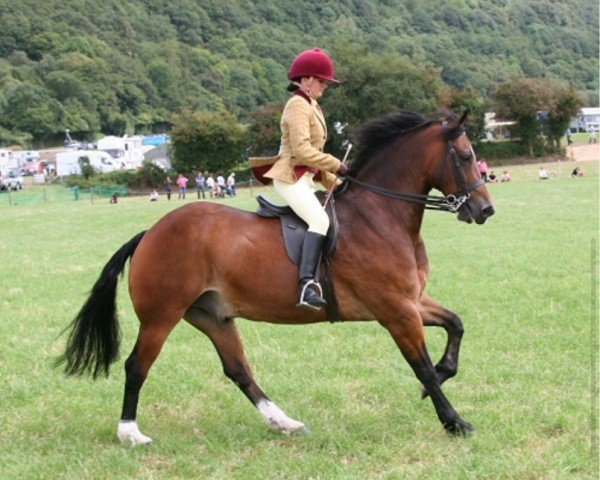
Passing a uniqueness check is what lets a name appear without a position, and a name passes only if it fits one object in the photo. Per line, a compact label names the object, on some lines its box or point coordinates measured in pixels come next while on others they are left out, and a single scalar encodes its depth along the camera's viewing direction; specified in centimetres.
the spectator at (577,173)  4438
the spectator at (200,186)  4741
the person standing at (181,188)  4581
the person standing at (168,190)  4548
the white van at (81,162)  7281
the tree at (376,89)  6638
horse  575
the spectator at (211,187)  4616
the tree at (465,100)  6512
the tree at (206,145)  6362
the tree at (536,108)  6469
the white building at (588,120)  10919
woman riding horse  573
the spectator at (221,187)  4481
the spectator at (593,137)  7981
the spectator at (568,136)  6941
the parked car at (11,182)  6256
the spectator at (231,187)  4442
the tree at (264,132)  6512
